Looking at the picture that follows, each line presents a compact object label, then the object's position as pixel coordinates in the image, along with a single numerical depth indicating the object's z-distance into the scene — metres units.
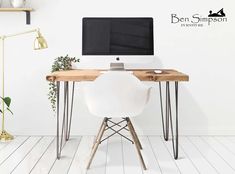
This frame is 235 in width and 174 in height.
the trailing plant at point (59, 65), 2.80
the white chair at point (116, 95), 2.16
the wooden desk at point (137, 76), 2.34
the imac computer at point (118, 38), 2.66
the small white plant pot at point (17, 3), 2.82
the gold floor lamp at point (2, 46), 2.68
